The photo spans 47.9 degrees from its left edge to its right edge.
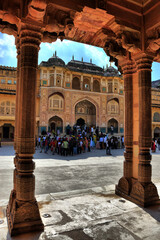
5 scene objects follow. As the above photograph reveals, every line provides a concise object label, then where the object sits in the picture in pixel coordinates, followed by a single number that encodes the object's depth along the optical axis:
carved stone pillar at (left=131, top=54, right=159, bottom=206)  3.81
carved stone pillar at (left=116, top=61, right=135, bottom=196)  4.26
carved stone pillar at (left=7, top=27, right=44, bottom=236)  2.76
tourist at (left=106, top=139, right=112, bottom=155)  14.04
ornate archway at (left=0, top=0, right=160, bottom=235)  2.88
